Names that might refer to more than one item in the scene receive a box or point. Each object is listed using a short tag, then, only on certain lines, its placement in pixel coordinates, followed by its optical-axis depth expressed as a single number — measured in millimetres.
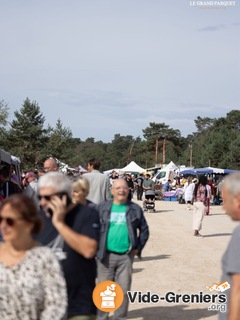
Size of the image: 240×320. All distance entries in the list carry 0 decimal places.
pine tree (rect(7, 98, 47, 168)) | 71750
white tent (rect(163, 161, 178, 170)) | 55625
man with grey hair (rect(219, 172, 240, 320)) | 3136
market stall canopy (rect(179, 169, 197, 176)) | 41003
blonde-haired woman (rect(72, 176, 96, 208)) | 5359
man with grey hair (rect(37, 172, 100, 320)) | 3627
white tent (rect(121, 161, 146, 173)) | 57306
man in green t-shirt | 6145
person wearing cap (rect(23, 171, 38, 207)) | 9613
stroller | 25297
